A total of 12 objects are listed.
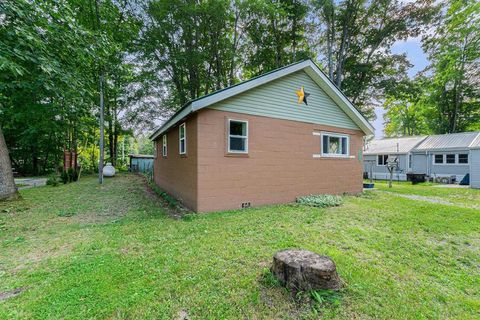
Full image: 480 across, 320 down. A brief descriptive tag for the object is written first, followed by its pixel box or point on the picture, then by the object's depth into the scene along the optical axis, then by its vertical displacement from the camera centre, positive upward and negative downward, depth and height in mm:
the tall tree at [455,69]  17547 +8618
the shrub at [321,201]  7531 -1578
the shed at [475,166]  13172 -535
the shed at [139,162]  23538 -369
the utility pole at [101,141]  13337 +1193
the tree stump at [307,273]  2451 -1353
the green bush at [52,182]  12420 -1371
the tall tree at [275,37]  14227 +8999
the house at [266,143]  6344 +577
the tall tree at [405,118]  26966 +5919
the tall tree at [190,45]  13117 +8268
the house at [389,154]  19156 +395
